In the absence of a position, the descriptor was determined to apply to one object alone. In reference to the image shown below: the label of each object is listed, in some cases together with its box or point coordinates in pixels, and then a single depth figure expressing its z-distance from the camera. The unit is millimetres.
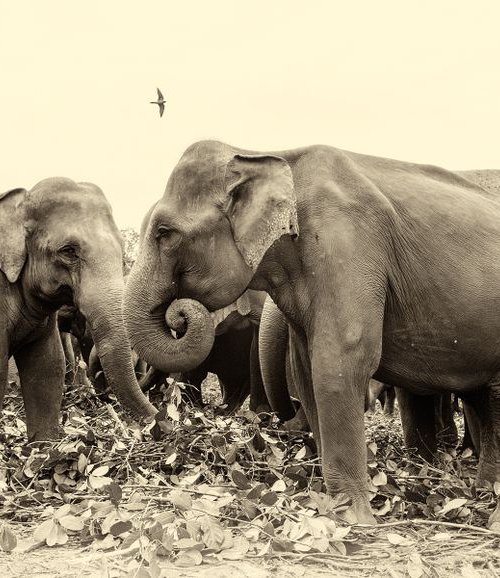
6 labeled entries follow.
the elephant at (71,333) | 8562
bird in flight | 6819
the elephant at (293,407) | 5066
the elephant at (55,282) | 5727
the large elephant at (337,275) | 3912
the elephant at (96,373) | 8969
